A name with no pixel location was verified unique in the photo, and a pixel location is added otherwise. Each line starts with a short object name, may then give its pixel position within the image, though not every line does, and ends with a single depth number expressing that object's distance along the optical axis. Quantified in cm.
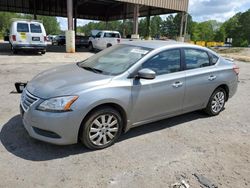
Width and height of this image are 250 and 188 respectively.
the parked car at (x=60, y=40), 3078
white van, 1308
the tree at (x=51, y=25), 8145
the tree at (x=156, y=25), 10562
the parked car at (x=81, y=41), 2411
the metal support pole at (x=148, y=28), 2923
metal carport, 2825
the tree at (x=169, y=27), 10844
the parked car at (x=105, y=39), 1784
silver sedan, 292
